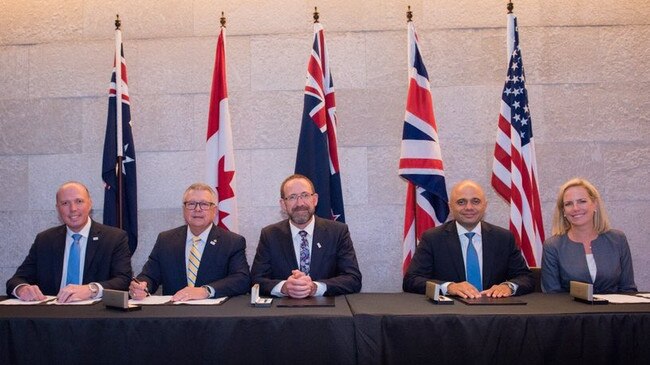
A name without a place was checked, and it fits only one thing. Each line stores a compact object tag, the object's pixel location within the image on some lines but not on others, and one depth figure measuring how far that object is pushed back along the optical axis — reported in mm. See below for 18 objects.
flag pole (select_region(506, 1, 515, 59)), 4910
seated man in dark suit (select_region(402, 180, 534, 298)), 3898
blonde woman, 3666
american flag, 4715
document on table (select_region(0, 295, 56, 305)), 3188
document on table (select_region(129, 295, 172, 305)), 3105
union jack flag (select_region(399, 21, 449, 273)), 4715
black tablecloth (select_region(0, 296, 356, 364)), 2584
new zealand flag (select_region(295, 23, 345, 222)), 4809
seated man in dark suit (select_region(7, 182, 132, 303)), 3997
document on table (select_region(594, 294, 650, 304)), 2943
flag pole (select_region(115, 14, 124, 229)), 4828
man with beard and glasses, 3967
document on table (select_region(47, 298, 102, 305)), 3145
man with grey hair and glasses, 3955
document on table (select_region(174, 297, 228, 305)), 3066
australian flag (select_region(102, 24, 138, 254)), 4891
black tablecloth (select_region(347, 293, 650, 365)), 2566
